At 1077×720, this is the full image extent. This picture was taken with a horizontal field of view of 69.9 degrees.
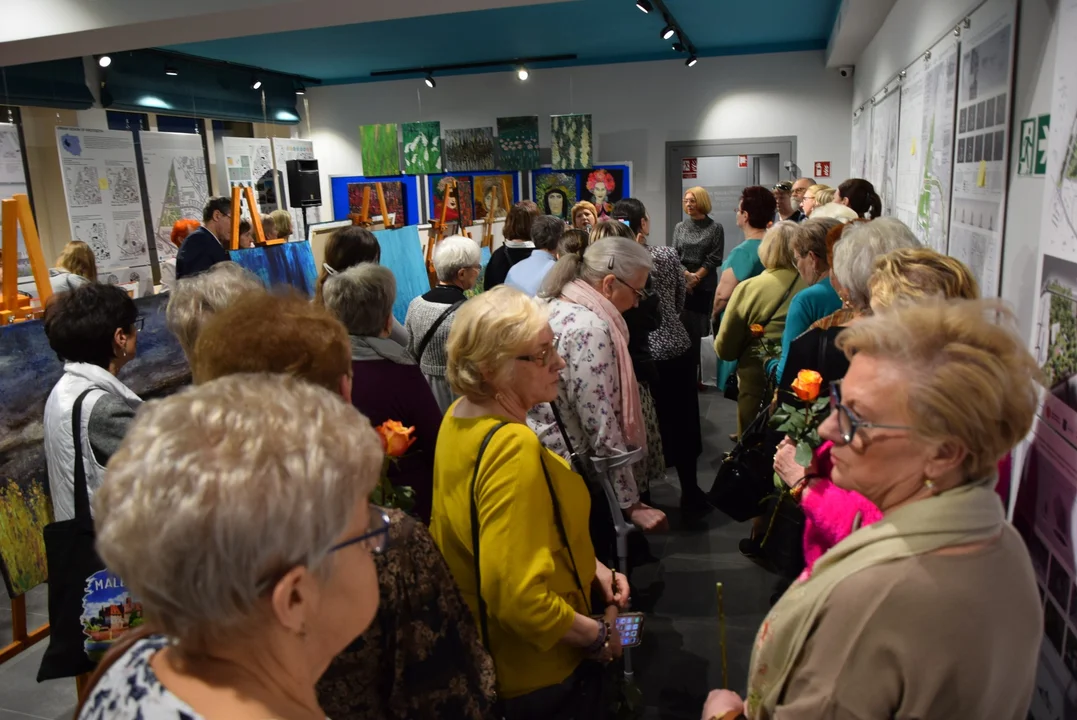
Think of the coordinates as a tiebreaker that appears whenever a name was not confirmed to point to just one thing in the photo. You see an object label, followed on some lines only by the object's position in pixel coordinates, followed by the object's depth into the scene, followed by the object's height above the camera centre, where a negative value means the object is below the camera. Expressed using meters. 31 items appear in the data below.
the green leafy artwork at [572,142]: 9.48 +0.67
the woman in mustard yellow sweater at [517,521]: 1.62 -0.68
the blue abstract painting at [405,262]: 5.53 -0.42
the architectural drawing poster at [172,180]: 7.76 +0.34
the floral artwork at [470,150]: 10.09 +0.67
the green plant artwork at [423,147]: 10.01 +0.71
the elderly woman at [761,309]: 3.60 -0.55
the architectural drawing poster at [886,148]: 4.94 +0.26
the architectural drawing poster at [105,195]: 6.73 +0.19
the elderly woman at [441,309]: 3.39 -0.47
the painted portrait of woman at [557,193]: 9.69 +0.06
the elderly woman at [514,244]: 5.02 -0.29
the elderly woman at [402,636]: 1.28 -0.72
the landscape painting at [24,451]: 3.37 -1.02
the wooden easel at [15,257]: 3.37 -0.16
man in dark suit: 4.57 -0.24
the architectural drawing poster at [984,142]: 2.27 +0.12
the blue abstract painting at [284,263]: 4.73 -0.34
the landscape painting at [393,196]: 9.49 +0.10
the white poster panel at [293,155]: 9.70 +0.69
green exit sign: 1.85 +0.08
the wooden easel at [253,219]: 4.71 -0.05
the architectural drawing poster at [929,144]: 3.20 +0.18
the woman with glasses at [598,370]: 2.70 -0.61
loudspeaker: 6.22 +0.19
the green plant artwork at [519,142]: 9.80 +0.71
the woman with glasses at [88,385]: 2.20 -0.49
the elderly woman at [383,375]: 2.32 -0.51
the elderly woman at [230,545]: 0.77 -0.34
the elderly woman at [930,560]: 1.08 -0.53
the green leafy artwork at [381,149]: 10.06 +0.72
